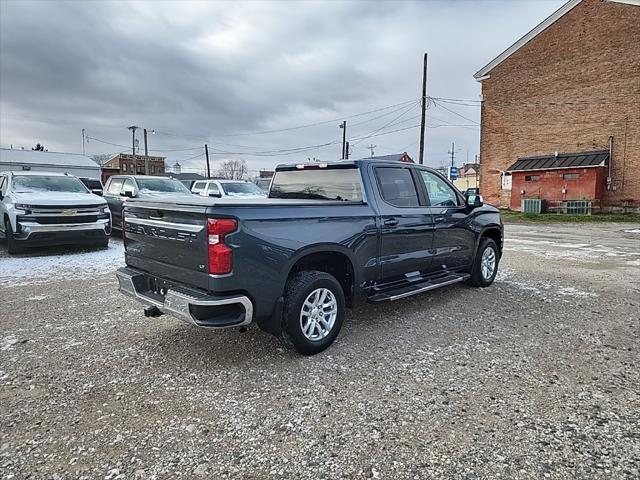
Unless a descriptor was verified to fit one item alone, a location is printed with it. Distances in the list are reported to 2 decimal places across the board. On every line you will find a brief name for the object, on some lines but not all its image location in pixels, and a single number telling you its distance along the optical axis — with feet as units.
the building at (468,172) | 219.82
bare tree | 265.87
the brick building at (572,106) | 71.56
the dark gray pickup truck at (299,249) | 10.86
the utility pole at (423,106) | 73.87
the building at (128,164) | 212.02
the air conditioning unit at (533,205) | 78.43
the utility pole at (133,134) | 148.66
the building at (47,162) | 124.47
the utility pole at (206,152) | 164.05
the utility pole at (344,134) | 128.72
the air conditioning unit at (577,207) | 73.20
